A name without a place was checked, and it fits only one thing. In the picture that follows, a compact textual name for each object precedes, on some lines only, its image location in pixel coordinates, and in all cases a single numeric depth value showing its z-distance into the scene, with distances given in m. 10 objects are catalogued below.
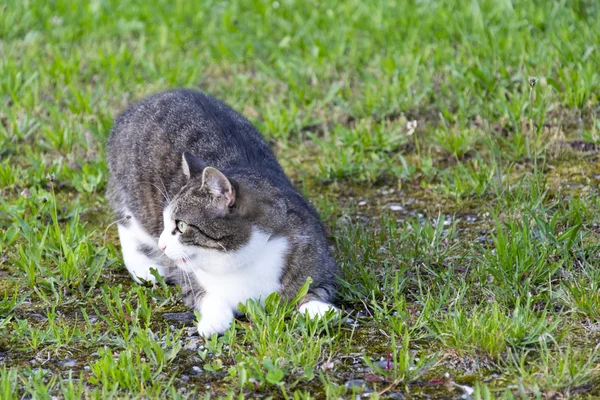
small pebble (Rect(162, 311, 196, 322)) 8.23
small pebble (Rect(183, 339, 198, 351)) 7.62
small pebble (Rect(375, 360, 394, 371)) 7.10
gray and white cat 7.80
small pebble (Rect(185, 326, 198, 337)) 7.91
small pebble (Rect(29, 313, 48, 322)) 8.23
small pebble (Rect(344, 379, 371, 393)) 6.86
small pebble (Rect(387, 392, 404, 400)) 6.76
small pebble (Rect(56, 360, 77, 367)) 7.34
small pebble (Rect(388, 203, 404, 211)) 10.39
